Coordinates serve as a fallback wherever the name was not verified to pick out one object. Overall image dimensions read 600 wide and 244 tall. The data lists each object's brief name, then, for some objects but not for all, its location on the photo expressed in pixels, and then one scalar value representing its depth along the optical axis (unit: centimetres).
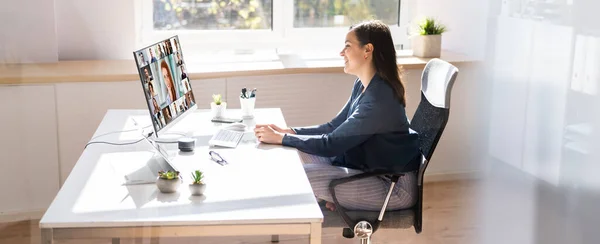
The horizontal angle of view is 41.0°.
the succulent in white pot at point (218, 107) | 269
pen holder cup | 273
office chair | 224
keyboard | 235
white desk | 170
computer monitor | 217
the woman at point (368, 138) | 229
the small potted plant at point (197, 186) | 185
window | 307
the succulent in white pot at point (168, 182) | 185
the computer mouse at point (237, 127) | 254
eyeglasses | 216
